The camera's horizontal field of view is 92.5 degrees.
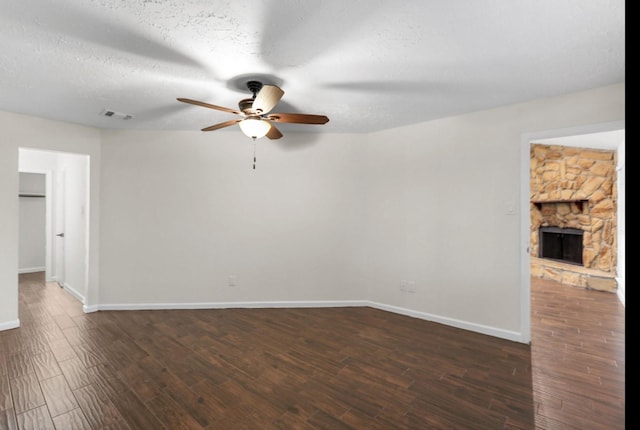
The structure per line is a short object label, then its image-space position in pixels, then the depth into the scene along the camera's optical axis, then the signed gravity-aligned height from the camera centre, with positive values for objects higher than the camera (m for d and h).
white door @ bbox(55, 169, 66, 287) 5.01 -0.15
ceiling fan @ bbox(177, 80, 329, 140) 2.48 +0.82
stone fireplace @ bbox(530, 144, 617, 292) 5.10 +0.02
